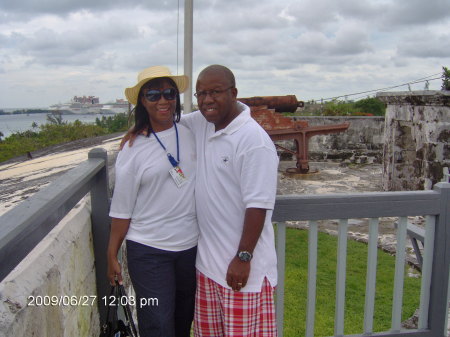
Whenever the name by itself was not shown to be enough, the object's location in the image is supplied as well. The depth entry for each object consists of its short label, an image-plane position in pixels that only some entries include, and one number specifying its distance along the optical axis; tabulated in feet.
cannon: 29.27
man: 5.29
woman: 5.84
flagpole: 16.97
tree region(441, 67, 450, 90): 26.19
